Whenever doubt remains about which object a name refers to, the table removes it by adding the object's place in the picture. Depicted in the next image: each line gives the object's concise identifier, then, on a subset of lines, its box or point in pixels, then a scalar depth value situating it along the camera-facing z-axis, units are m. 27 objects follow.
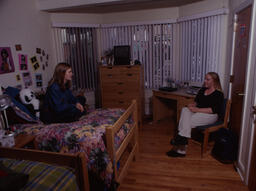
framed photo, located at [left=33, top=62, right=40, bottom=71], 3.39
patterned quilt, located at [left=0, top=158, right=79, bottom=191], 1.25
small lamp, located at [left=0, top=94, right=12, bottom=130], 1.99
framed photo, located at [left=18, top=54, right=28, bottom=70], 3.09
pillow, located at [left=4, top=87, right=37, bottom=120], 2.46
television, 4.03
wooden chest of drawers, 3.87
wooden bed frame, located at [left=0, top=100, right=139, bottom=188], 1.45
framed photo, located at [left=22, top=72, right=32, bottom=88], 3.17
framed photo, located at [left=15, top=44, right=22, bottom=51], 3.02
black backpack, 2.55
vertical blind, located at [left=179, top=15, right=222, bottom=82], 3.45
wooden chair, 2.76
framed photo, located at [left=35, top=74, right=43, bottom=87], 3.46
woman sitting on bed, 2.60
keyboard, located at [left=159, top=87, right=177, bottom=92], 3.80
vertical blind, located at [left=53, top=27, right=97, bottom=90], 4.11
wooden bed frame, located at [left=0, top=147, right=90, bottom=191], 1.44
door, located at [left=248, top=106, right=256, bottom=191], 2.03
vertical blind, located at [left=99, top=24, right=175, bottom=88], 4.24
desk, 3.44
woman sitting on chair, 2.84
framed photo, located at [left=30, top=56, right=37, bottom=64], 3.32
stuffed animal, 2.60
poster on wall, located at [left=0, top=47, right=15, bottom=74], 2.75
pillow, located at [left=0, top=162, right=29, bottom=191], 1.14
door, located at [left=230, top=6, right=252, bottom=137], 2.39
